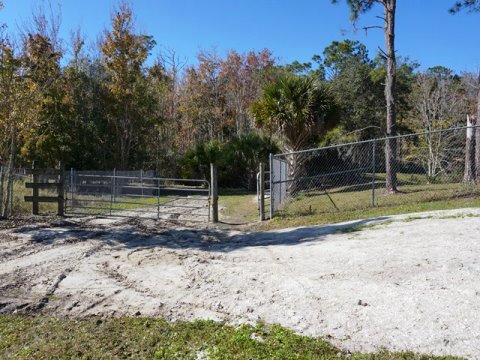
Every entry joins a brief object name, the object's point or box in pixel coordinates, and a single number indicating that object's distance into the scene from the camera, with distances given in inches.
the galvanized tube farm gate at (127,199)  577.4
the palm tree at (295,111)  733.3
